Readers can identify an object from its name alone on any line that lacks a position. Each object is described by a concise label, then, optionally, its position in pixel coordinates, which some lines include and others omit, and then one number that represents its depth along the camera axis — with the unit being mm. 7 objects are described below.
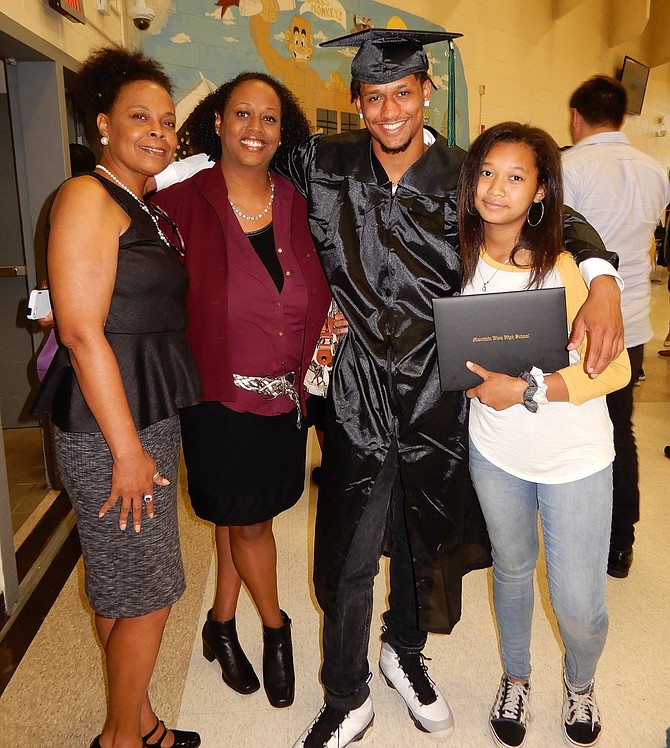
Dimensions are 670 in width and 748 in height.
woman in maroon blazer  1562
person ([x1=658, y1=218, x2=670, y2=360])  4041
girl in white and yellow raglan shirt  1369
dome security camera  4083
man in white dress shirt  2510
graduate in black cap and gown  1489
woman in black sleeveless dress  1272
